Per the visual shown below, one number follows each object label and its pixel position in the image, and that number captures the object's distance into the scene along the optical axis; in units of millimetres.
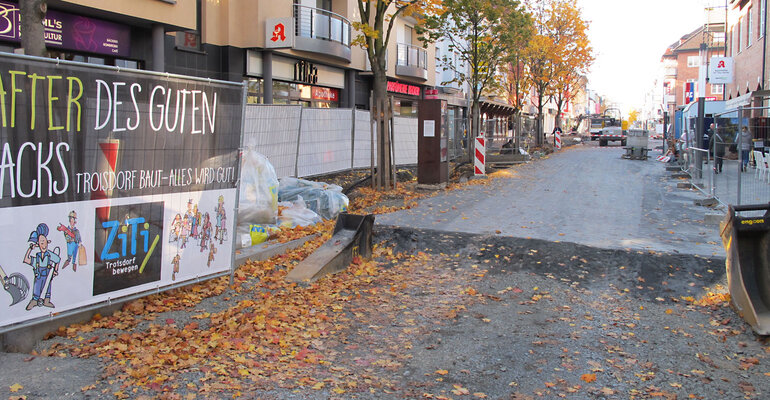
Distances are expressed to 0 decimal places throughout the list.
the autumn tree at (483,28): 23031
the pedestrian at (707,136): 16656
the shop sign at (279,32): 19734
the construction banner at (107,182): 4199
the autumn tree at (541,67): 36438
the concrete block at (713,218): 9883
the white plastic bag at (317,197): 10445
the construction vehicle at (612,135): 51562
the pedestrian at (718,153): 11828
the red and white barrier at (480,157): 18492
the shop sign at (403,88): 32344
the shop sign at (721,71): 27112
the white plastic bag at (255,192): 7949
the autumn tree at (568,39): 39250
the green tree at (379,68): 13773
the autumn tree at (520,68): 25422
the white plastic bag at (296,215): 8984
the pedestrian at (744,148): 9559
